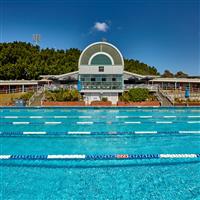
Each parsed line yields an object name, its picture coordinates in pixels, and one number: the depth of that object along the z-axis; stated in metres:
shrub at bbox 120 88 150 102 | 21.59
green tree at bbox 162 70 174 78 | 62.95
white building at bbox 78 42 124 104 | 23.14
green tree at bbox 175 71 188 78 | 63.28
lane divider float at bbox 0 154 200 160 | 7.18
